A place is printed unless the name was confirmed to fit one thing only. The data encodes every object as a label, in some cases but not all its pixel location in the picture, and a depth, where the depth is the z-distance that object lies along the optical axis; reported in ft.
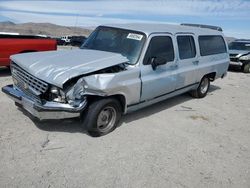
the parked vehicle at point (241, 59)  31.72
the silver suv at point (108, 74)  9.76
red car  19.20
